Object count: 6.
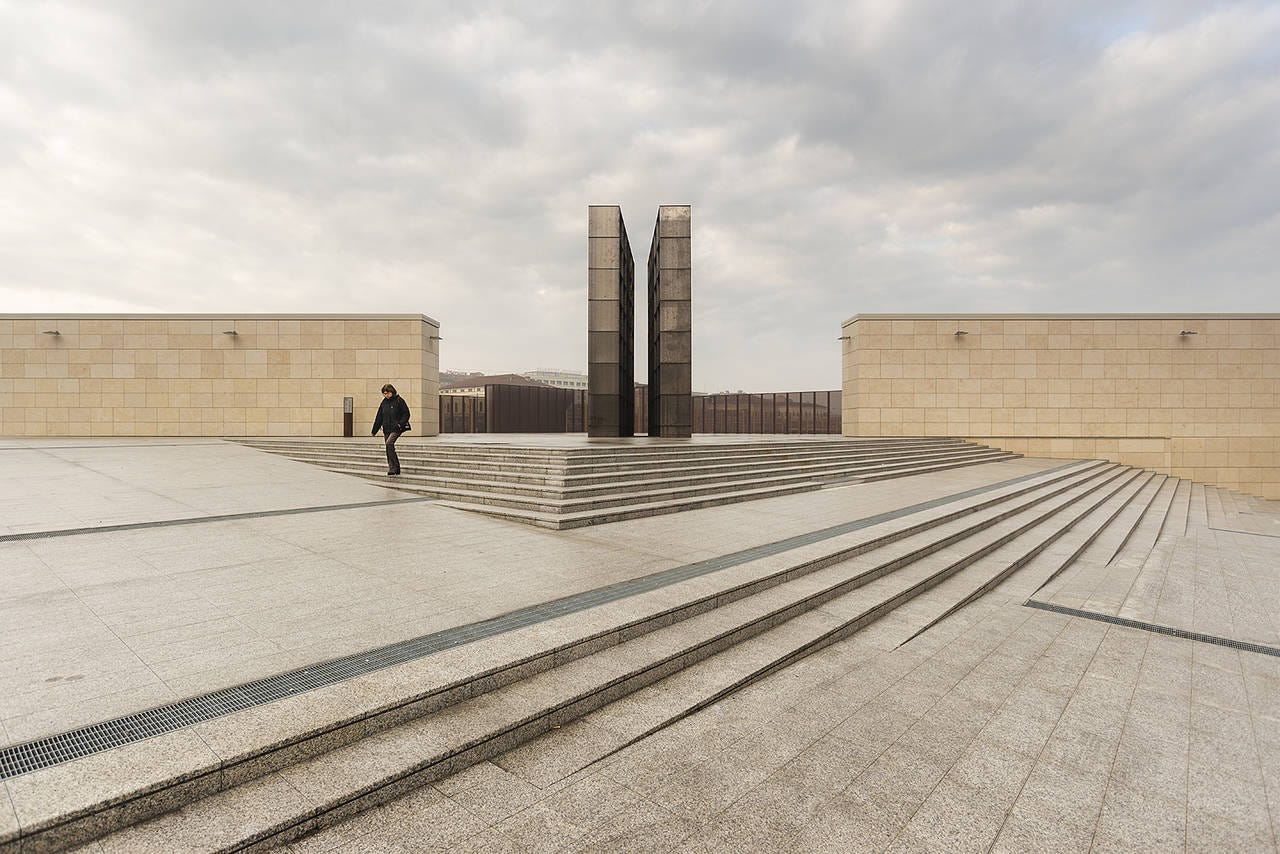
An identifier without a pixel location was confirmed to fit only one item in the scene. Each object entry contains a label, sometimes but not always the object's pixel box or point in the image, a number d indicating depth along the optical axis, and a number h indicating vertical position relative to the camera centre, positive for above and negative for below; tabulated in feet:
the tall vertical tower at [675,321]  60.49 +9.22
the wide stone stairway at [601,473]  27.96 -3.86
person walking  35.65 -0.59
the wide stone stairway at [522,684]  7.41 -5.14
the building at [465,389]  86.22 +3.08
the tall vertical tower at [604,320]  58.90 +9.08
